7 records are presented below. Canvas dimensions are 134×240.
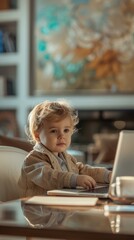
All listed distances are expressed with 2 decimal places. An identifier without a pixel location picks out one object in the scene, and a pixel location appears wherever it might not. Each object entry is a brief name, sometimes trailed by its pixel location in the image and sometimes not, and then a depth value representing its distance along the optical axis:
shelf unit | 7.71
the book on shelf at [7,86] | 7.84
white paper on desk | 1.32
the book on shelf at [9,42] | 7.82
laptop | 1.31
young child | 1.67
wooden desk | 0.99
